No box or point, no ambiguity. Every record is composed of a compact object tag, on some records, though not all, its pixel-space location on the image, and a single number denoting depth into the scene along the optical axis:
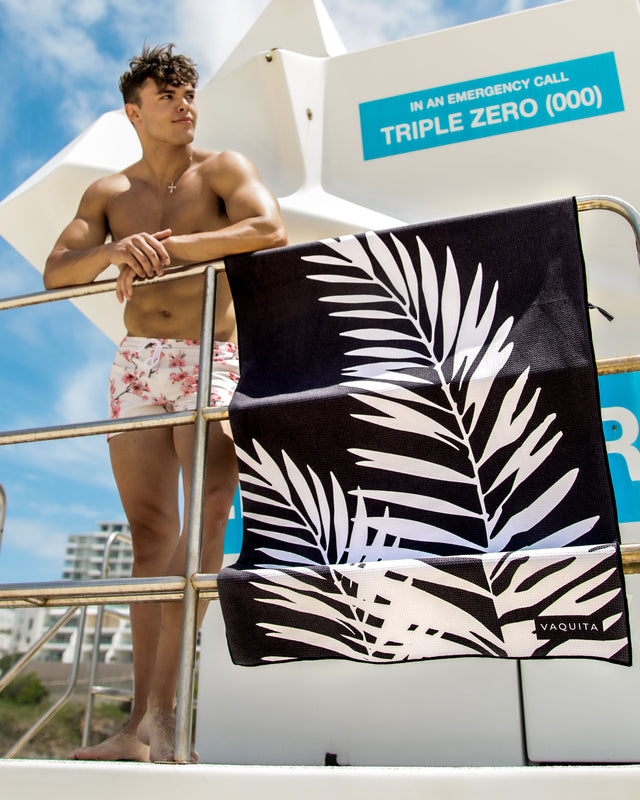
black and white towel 1.16
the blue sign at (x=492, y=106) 2.38
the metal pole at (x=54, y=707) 2.76
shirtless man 1.63
